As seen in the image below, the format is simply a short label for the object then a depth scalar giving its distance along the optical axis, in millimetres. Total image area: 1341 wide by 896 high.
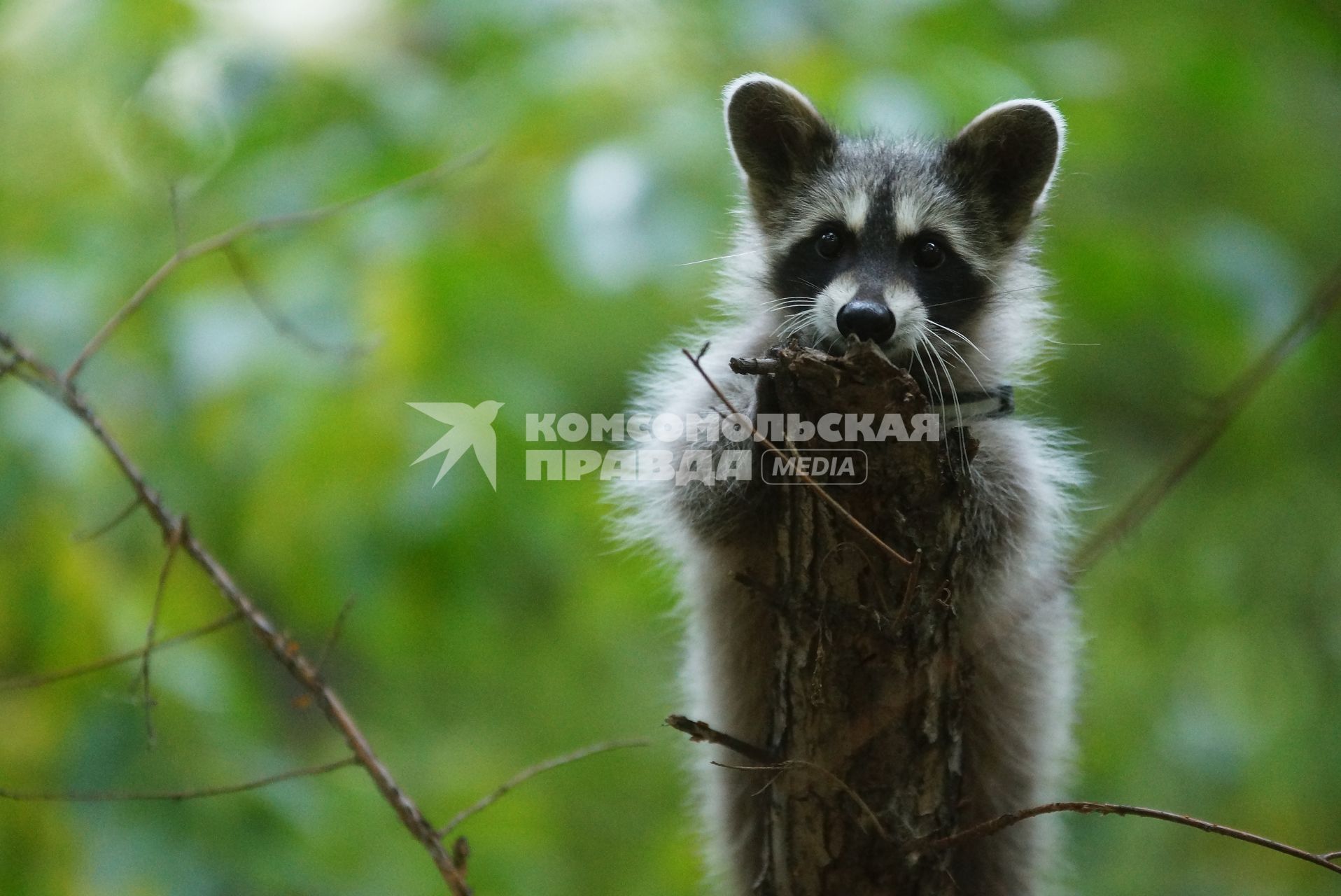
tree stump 4152
